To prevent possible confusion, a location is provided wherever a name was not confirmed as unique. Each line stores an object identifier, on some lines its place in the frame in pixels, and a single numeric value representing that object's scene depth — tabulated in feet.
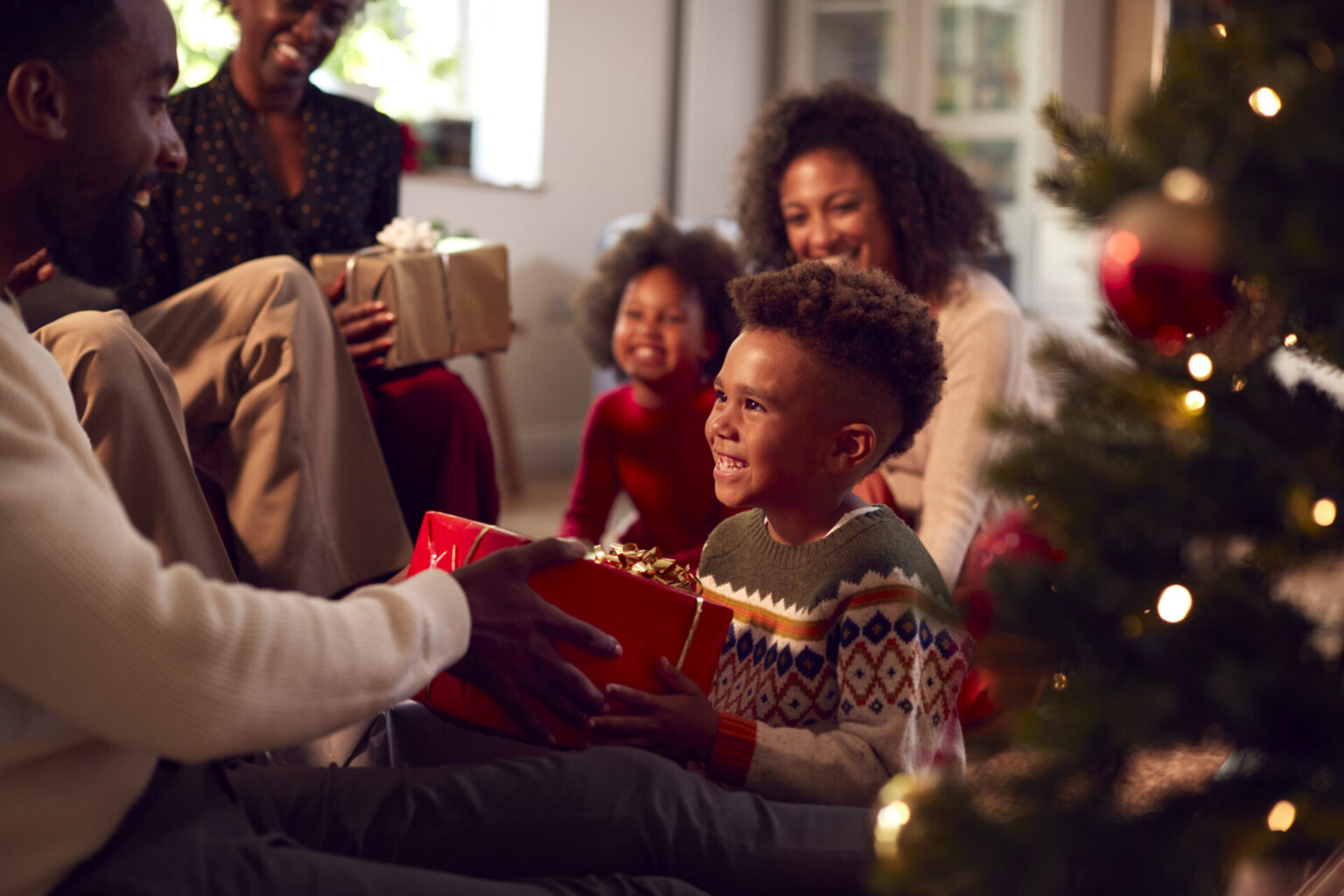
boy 3.23
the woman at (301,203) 6.04
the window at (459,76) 12.42
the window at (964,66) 15.08
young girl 6.69
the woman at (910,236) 5.54
